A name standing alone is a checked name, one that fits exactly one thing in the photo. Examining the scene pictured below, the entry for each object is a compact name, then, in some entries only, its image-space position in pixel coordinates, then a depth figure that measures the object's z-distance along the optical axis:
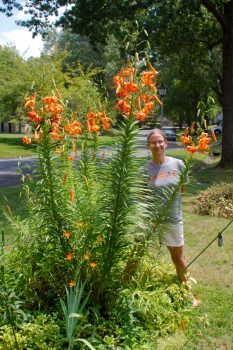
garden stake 3.97
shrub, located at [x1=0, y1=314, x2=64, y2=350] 3.57
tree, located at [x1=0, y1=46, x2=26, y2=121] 33.84
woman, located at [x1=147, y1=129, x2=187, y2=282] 4.34
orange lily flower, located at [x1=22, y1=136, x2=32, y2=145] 3.61
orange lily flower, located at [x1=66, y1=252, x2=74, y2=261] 3.69
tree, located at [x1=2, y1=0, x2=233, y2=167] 16.09
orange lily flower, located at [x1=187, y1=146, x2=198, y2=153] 3.69
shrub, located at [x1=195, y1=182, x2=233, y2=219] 10.09
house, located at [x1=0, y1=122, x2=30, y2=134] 53.41
